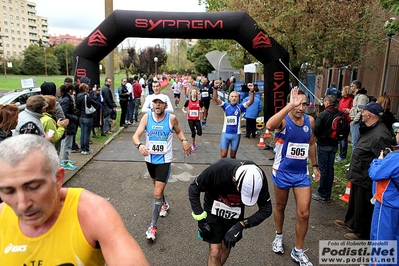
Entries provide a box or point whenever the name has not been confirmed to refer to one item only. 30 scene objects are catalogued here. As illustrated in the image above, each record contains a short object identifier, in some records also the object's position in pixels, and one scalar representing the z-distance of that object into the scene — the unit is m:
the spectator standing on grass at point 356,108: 6.69
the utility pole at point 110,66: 11.89
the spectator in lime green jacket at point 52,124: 4.68
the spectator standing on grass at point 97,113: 8.73
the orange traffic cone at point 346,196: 5.39
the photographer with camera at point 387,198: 2.82
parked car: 10.08
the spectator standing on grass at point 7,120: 3.63
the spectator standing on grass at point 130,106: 12.12
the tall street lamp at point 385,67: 5.74
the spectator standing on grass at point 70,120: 6.61
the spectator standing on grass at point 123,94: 11.32
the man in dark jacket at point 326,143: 5.10
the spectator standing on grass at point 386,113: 5.52
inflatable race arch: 8.91
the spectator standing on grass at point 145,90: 19.15
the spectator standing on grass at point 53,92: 5.51
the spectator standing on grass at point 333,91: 7.64
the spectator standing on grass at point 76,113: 7.53
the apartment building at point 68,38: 143.50
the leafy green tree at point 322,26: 9.00
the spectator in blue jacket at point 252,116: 10.47
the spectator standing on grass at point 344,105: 7.65
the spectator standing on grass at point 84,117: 7.53
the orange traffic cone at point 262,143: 9.55
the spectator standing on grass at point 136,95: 12.98
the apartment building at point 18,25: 100.38
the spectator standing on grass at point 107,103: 9.66
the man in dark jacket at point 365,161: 3.88
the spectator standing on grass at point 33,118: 3.95
